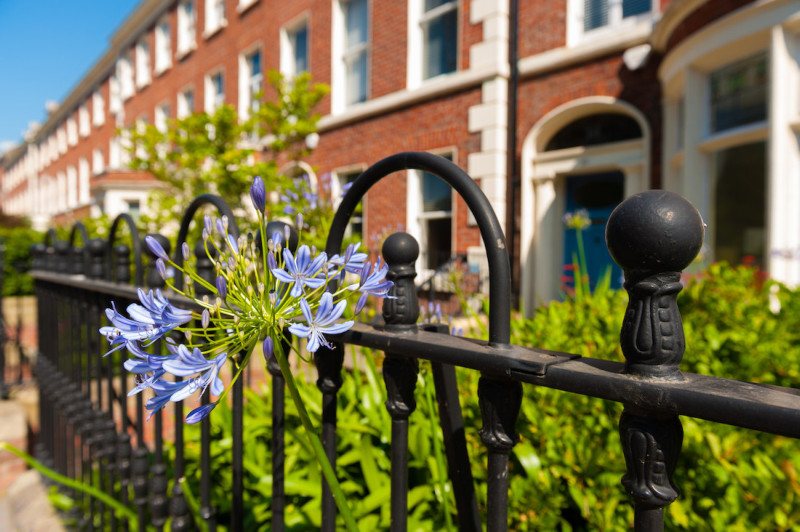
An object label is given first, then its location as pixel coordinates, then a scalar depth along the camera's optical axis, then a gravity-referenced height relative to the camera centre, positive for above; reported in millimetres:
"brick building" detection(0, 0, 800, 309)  5367 +2271
